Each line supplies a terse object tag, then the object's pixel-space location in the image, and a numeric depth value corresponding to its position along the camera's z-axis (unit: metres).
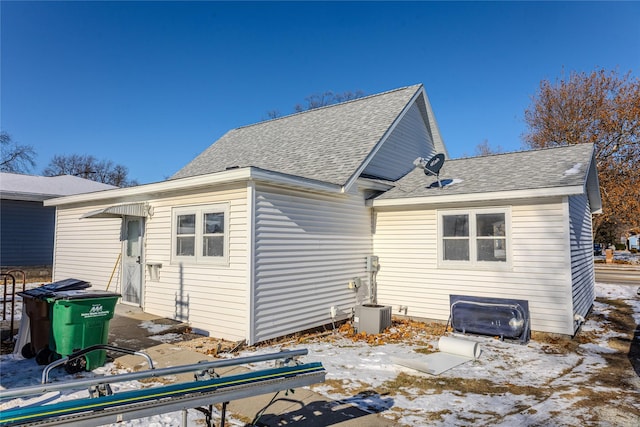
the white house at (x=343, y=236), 7.33
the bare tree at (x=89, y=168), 50.41
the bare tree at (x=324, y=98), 37.59
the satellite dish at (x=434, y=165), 9.91
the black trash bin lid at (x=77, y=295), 5.41
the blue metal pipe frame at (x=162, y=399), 2.45
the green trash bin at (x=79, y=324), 5.37
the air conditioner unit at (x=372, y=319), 8.09
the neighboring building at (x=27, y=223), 16.92
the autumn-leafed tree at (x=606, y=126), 27.38
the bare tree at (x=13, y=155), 40.25
